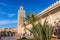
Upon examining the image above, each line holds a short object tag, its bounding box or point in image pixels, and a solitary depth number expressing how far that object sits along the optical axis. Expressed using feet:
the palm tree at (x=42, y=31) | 14.69
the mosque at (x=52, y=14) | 23.45
